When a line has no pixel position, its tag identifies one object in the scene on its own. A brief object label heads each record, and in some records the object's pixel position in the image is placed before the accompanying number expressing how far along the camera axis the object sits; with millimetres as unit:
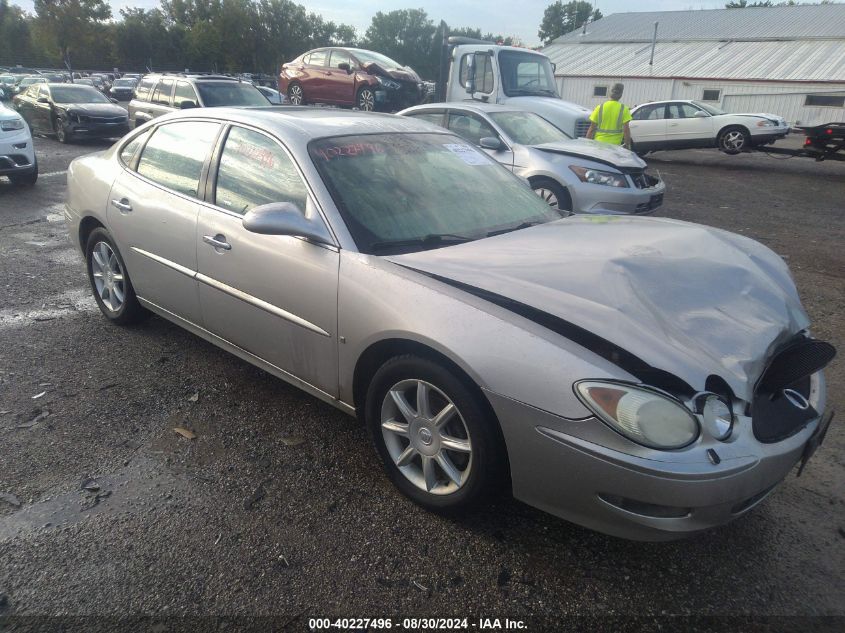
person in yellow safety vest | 9273
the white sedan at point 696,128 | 15469
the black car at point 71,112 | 14680
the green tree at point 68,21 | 50875
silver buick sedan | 2059
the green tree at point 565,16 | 89125
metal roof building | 29391
